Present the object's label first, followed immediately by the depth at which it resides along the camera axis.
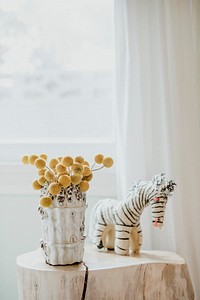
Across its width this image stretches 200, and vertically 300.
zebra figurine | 1.68
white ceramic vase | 1.62
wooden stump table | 1.57
